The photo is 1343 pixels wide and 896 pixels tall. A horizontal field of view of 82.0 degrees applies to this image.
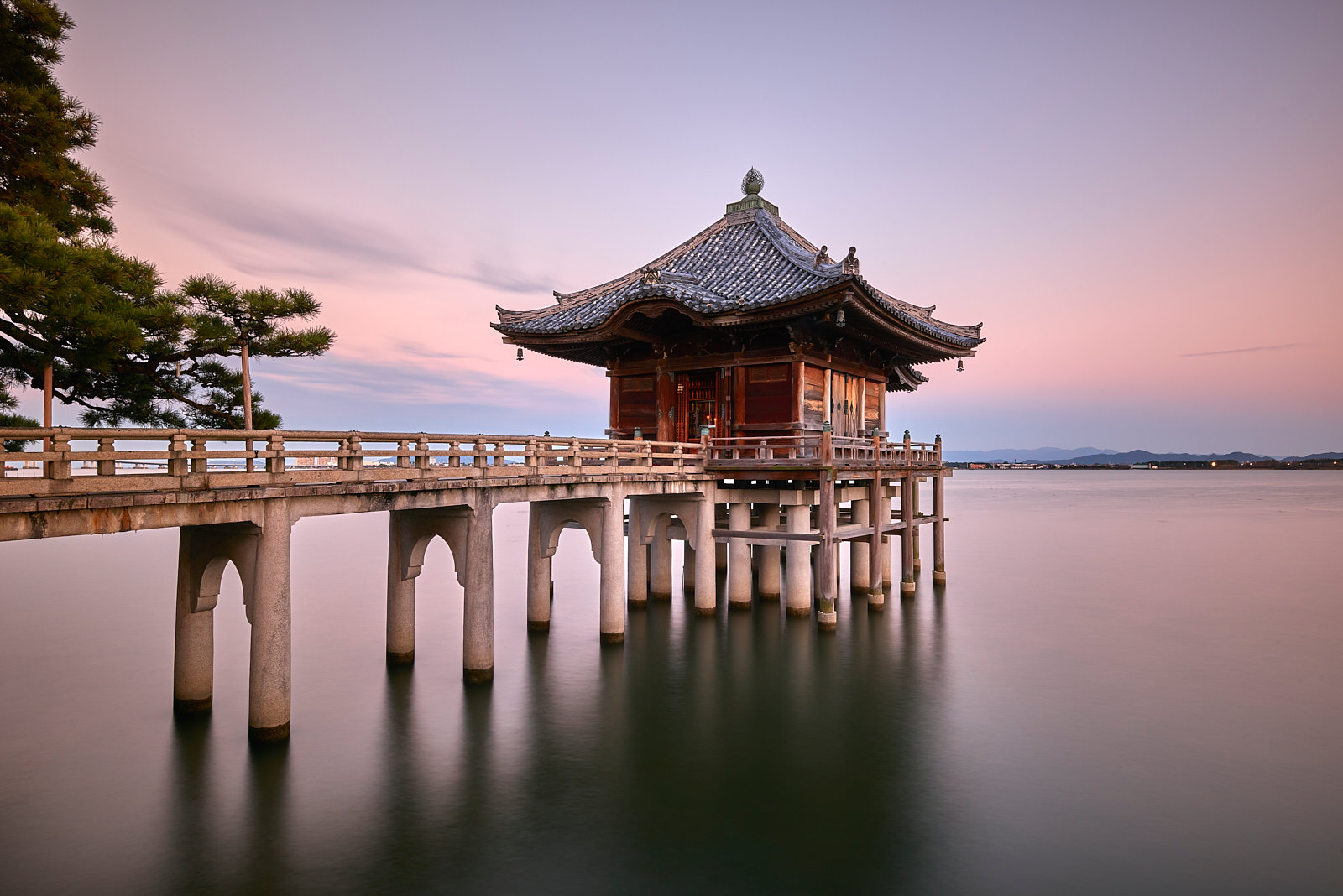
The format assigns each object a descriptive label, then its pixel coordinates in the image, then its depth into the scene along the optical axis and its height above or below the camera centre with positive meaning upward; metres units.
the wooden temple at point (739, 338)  20.59 +3.77
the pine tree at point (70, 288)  14.35 +3.73
